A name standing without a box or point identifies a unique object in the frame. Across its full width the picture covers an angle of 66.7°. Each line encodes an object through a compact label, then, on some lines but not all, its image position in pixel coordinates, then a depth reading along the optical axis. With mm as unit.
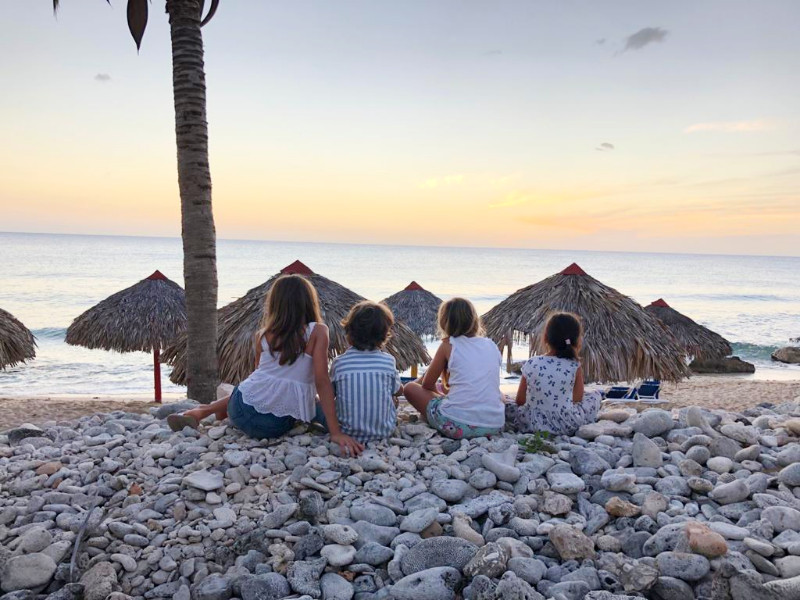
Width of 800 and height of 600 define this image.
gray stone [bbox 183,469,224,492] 3514
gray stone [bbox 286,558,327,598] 2812
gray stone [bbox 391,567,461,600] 2723
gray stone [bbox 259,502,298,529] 3240
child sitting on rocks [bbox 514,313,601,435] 4504
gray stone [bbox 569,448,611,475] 3723
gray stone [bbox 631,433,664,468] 3809
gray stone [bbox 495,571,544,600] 2637
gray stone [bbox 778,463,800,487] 3468
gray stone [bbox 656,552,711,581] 2773
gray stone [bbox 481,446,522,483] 3611
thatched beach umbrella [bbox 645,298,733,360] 15916
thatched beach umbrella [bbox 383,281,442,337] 14109
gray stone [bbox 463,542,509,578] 2785
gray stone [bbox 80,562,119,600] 2863
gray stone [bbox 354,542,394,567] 3000
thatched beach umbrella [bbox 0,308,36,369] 9422
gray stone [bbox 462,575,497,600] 2662
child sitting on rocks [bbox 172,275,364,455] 4188
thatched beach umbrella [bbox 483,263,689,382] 8000
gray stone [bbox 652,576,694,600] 2723
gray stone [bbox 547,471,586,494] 3510
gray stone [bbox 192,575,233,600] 2824
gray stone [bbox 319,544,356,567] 2971
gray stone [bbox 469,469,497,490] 3573
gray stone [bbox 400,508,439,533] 3180
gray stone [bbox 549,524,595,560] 2996
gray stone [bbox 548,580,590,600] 2701
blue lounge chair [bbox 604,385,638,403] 11438
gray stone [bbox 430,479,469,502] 3484
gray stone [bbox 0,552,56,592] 2918
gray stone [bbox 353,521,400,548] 3139
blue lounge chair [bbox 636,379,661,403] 11523
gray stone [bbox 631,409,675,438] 4281
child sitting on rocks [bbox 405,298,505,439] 4387
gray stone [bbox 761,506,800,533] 3119
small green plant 4051
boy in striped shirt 4199
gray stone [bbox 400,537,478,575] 2908
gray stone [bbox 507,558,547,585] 2822
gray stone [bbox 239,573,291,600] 2781
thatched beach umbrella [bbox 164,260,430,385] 7148
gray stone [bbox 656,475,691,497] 3502
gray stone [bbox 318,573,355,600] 2794
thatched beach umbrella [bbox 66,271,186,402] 11031
